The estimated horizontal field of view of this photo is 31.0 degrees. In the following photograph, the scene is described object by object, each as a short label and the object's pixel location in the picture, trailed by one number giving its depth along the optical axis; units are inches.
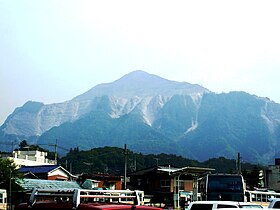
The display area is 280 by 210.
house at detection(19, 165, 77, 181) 2420.8
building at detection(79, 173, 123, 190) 2588.6
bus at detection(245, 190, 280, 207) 1347.2
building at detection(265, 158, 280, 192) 3334.2
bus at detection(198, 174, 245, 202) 1192.2
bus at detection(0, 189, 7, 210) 1610.9
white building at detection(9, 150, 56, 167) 3486.7
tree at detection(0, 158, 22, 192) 1704.0
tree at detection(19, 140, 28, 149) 4799.5
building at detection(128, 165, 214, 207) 2297.0
